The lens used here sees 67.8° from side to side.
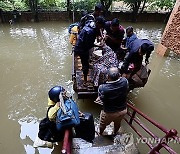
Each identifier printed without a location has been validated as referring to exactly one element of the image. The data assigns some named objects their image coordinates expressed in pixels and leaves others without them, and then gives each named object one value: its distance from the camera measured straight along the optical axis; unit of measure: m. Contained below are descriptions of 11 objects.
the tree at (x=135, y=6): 7.00
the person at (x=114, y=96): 2.18
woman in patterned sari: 3.17
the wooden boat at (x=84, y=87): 3.20
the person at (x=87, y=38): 2.92
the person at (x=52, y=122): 2.21
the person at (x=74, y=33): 4.18
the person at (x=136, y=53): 2.88
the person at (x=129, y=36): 3.36
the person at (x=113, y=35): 3.34
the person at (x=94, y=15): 3.60
